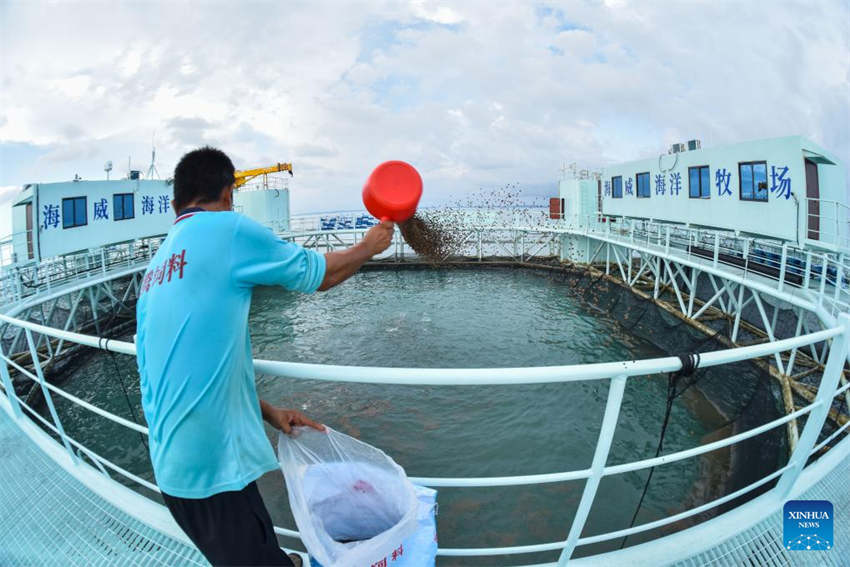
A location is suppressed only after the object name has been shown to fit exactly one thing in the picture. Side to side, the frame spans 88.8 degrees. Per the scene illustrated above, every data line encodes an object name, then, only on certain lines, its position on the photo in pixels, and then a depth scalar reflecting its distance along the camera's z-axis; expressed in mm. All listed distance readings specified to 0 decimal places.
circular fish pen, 4715
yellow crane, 24312
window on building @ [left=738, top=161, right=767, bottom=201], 8742
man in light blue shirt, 1291
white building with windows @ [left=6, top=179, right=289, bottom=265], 10625
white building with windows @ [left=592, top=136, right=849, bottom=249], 8008
